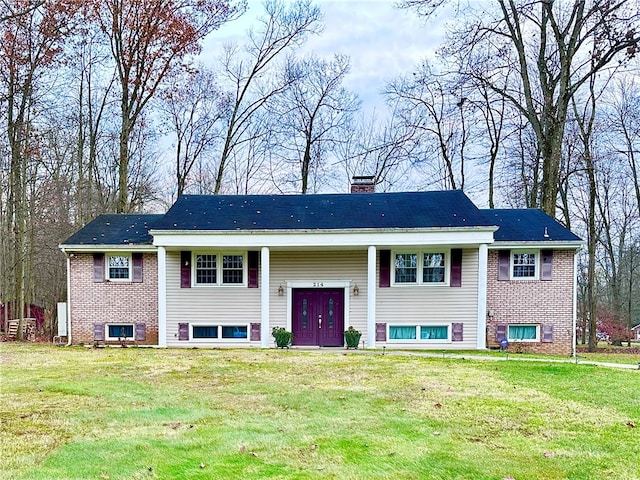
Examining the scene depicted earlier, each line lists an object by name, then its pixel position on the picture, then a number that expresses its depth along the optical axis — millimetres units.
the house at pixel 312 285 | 14180
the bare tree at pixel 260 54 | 23312
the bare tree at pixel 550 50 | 15516
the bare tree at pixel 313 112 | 25359
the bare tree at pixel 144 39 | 18984
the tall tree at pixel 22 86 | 15586
